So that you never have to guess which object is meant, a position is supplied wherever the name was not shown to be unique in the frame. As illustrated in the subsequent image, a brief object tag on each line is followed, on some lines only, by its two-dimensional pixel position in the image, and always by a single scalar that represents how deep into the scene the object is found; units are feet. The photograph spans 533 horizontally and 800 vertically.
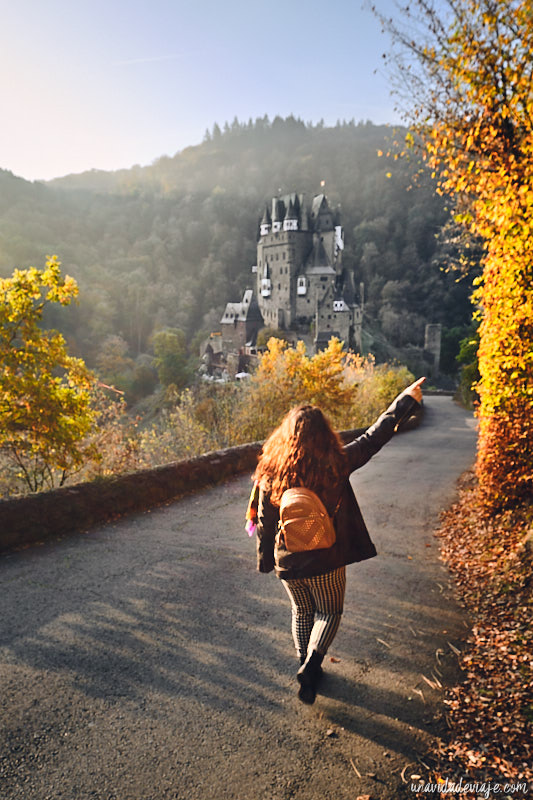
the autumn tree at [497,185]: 16.28
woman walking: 9.42
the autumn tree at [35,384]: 25.08
